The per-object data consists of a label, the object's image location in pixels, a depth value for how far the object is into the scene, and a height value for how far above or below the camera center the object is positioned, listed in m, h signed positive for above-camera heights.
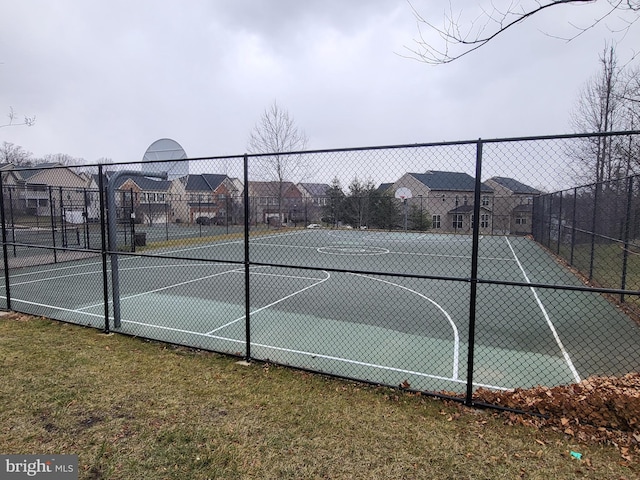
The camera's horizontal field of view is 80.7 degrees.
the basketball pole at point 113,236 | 5.70 -0.43
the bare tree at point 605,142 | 15.68 +3.23
